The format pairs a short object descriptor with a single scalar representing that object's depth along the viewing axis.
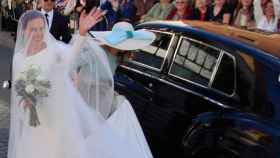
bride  7.12
